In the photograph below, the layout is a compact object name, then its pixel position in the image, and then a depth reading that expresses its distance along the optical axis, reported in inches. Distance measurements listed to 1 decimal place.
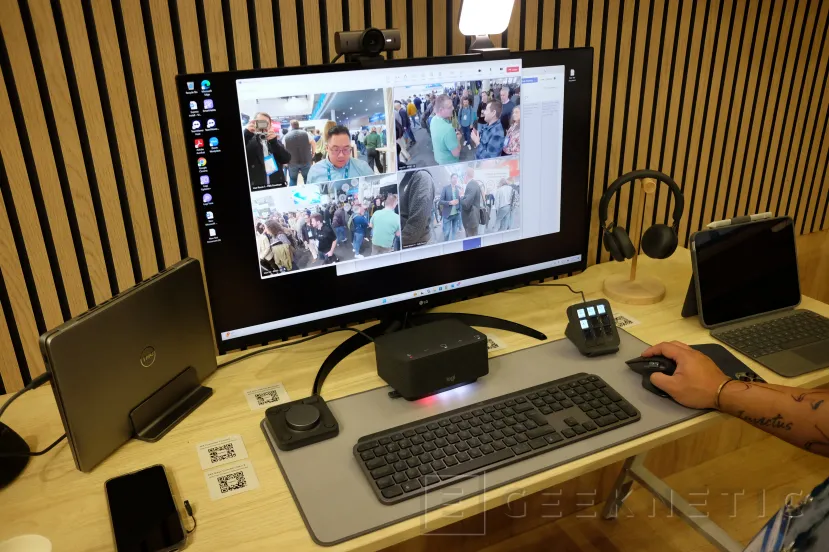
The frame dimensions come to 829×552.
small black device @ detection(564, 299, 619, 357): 52.8
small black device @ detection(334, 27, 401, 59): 45.4
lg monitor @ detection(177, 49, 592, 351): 44.5
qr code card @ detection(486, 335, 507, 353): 54.7
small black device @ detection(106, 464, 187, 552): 35.4
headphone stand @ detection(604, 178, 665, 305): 61.9
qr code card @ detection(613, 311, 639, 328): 58.6
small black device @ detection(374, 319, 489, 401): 46.4
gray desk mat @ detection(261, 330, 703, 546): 37.3
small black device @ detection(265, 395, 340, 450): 42.9
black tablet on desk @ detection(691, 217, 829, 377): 54.6
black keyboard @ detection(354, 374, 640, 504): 39.8
